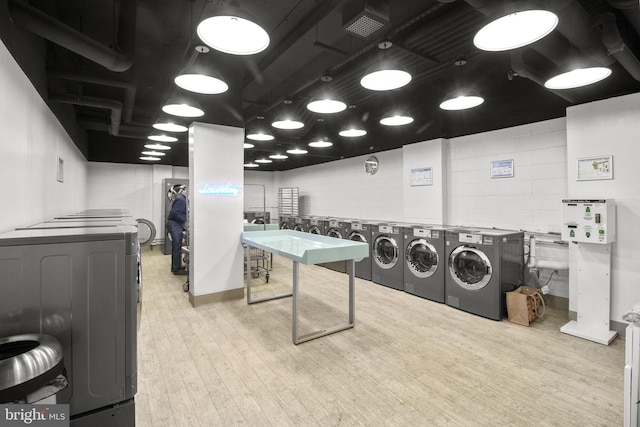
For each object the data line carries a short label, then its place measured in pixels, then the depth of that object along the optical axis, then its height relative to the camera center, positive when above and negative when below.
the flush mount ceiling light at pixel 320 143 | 5.56 +1.30
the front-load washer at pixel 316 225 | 7.44 -0.33
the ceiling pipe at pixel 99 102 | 3.49 +1.49
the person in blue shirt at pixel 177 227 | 6.51 -0.31
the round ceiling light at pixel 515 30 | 1.83 +1.18
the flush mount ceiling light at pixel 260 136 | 4.99 +1.26
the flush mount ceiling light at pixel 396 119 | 3.94 +1.23
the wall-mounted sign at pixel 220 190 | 4.52 +0.35
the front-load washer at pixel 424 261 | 4.68 -0.80
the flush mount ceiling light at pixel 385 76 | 2.53 +1.20
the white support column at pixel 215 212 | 4.48 +0.01
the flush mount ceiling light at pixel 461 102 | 3.16 +1.20
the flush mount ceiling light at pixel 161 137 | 5.45 +1.35
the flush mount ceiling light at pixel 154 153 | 7.76 +1.54
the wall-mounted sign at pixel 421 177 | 5.70 +0.68
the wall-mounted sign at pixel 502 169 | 4.76 +0.69
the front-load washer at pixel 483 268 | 4.02 -0.80
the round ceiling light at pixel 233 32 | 1.78 +1.18
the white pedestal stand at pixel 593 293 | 3.51 -0.96
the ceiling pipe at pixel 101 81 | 3.26 +1.51
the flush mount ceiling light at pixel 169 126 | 4.14 +1.19
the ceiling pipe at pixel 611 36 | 2.37 +1.37
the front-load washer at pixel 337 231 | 6.73 -0.44
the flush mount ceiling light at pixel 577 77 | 2.63 +1.23
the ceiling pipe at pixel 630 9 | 2.12 +1.54
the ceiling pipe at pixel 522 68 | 2.90 +1.40
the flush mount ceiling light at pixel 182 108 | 3.19 +1.14
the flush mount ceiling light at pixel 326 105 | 3.23 +1.18
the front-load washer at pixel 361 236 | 6.00 -0.49
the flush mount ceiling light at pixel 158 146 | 6.64 +1.46
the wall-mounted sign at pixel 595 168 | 3.54 +0.52
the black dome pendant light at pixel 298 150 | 6.89 +1.40
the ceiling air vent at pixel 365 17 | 2.23 +1.48
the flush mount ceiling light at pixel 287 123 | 3.82 +1.14
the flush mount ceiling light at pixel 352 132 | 4.68 +1.25
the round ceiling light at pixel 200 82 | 2.56 +1.17
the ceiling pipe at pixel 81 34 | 2.05 +1.36
